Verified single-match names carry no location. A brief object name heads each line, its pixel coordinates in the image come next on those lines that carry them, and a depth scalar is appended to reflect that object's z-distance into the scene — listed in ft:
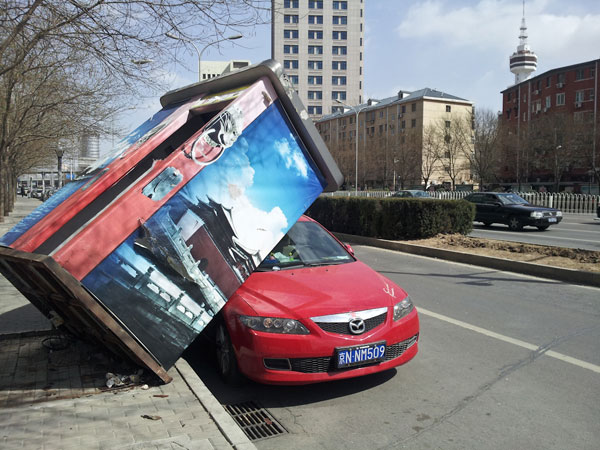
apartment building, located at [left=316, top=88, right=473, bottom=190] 198.80
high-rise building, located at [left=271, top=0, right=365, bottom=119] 324.60
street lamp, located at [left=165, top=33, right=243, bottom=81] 24.13
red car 12.80
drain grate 11.76
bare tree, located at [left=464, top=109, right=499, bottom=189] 178.91
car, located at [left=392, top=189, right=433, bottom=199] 104.97
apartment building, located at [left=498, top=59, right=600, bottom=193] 163.79
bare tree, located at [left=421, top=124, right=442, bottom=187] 198.08
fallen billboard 12.18
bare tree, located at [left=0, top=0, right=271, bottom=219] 23.12
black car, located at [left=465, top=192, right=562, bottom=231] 62.18
